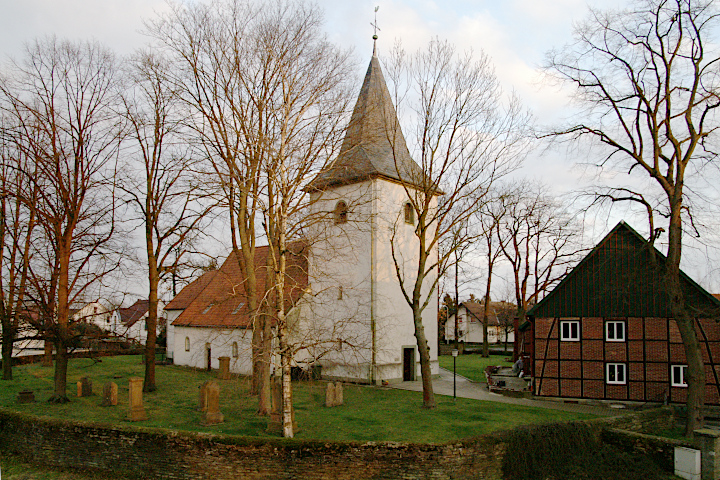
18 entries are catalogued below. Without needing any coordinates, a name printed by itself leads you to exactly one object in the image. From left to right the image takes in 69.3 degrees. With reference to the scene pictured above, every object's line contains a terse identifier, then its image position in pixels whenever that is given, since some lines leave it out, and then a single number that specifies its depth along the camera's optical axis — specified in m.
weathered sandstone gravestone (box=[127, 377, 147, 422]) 16.12
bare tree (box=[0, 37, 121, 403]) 19.11
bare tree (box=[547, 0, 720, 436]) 15.51
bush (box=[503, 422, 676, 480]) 13.30
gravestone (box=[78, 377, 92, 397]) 21.31
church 24.98
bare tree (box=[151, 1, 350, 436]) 13.80
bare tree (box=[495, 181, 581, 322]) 37.78
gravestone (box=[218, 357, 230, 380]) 26.47
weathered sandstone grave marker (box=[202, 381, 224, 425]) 15.72
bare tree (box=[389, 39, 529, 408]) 19.08
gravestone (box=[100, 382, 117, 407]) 19.08
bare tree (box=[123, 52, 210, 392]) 20.72
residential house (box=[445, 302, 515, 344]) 66.88
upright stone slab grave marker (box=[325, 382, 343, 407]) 19.34
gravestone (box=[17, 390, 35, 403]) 19.61
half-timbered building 19.75
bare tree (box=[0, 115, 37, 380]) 19.27
